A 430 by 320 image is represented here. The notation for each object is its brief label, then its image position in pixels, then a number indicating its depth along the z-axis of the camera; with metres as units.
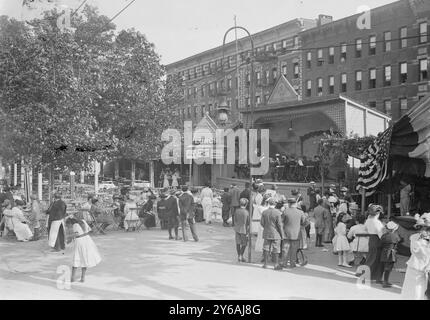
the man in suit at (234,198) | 19.16
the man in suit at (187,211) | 16.28
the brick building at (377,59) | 40.44
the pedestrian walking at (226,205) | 20.00
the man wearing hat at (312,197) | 18.87
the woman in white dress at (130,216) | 18.89
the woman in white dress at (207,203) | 21.24
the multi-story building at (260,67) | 50.12
